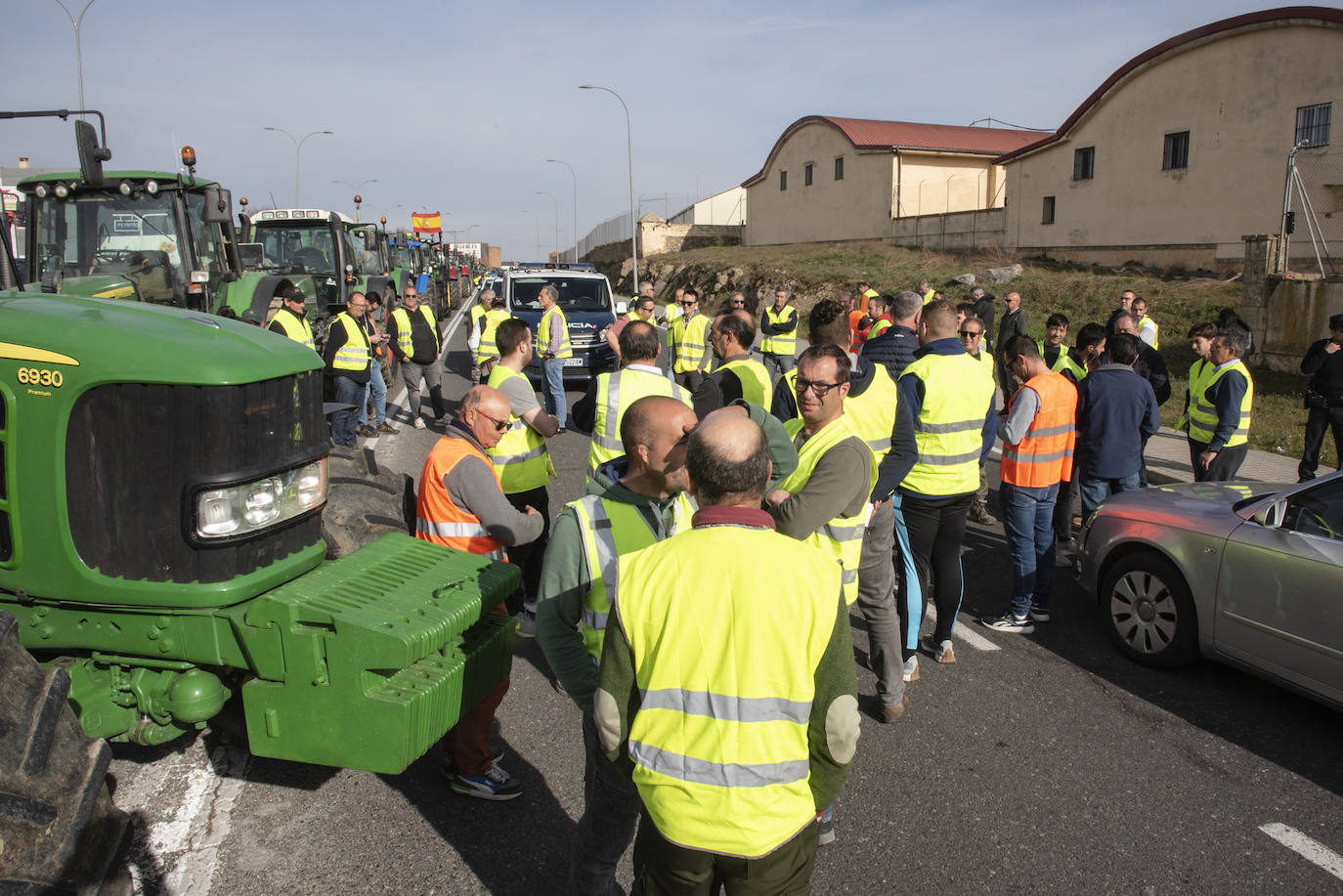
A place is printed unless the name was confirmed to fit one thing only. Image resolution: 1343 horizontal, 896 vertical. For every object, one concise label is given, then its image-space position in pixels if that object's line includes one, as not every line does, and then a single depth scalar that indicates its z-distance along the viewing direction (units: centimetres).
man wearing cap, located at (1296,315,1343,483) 810
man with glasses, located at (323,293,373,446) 1059
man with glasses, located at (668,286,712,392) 1129
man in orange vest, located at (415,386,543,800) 400
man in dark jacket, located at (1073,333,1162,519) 620
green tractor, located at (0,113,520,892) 299
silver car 435
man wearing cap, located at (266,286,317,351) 966
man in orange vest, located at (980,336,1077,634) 565
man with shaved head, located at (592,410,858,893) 199
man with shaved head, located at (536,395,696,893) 254
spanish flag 5756
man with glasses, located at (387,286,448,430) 1207
